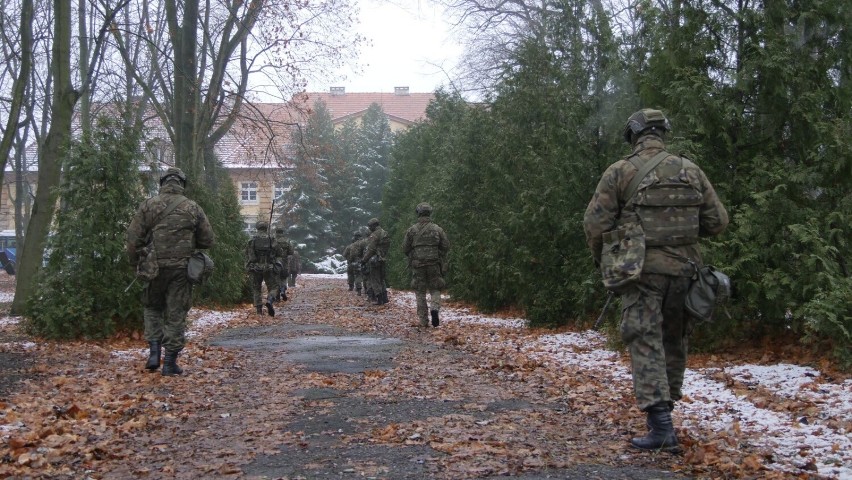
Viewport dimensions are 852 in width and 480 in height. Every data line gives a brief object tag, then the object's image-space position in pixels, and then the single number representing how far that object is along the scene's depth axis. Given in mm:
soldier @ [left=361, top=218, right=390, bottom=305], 21353
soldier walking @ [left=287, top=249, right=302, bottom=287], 35688
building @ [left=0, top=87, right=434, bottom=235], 25094
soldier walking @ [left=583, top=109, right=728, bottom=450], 5328
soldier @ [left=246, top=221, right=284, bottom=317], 18719
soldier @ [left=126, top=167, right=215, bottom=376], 9172
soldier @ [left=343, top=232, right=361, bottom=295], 27061
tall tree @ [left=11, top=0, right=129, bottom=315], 15133
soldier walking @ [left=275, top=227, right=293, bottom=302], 22656
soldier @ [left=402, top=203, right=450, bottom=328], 14953
